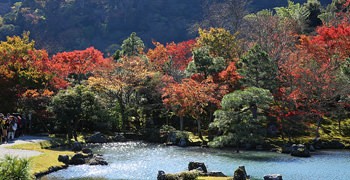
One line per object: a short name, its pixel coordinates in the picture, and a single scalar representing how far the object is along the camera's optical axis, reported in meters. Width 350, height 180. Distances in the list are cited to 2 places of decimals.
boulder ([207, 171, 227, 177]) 23.75
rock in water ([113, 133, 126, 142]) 44.88
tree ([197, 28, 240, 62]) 58.71
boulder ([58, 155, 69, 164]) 29.20
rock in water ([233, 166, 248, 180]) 21.91
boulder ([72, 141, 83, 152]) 34.94
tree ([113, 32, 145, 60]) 68.00
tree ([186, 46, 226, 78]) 47.78
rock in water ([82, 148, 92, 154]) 33.59
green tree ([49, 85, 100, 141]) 40.09
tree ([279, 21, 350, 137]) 42.88
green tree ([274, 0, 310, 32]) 71.44
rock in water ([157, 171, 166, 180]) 21.87
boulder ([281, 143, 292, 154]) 37.22
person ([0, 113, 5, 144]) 33.42
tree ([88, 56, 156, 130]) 48.88
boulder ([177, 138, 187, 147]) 41.78
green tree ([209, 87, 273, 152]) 36.72
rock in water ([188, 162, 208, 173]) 25.00
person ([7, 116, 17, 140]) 35.26
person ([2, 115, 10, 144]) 34.09
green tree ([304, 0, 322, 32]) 74.62
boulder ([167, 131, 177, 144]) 42.94
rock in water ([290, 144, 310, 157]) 35.00
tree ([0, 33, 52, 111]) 42.97
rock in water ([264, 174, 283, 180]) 22.12
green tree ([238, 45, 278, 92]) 44.41
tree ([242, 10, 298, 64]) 57.48
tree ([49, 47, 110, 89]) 53.53
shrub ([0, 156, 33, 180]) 16.09
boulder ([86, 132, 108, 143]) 42.91
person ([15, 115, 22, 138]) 38.69
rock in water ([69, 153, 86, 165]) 29.80
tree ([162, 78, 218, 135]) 42.97
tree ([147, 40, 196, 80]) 57.66
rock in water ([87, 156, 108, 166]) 29.79
